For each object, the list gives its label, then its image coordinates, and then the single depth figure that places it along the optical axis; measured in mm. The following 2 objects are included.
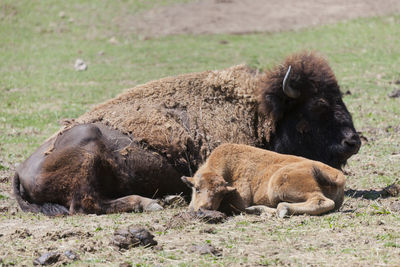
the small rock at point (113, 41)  46062
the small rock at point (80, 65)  38812
